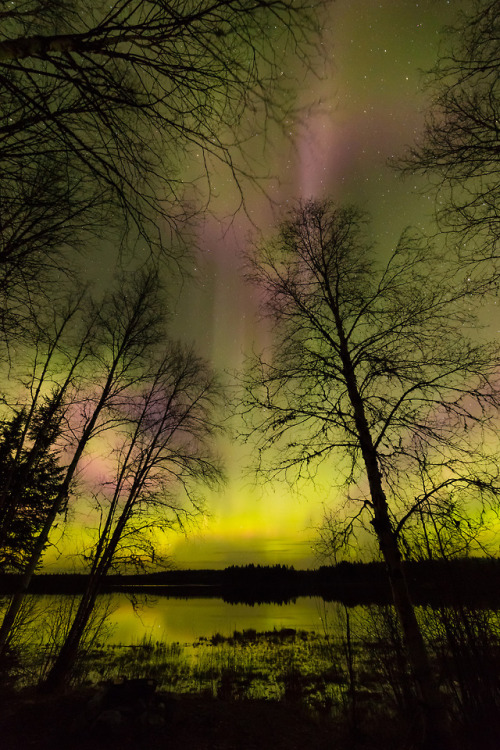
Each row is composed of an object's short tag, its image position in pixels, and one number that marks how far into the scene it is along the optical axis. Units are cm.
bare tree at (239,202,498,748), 421
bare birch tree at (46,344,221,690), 830
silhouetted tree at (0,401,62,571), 765
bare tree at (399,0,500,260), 319
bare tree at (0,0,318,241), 177
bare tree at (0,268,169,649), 727
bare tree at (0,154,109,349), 312
